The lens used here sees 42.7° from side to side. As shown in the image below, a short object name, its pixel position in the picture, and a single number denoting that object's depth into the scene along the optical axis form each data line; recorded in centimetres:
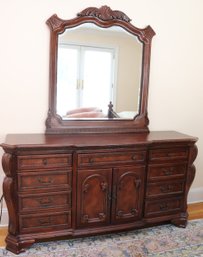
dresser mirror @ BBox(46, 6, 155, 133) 234
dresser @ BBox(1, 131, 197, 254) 202
